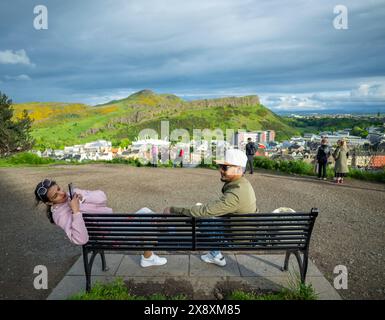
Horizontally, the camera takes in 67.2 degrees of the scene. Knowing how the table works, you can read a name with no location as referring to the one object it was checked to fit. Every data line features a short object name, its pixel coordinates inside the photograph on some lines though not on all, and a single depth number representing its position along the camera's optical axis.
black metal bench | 3.09
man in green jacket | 3.11
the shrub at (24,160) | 15.60
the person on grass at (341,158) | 9.04
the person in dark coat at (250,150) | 11.02
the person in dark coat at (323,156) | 9.43
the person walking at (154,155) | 14.20
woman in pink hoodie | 2.88
